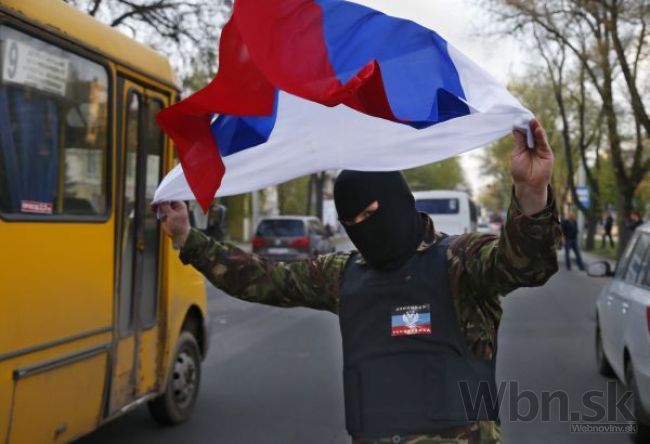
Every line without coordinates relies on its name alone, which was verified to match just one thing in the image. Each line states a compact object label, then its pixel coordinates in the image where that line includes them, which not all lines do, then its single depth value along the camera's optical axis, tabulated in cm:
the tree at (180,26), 1858
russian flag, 235
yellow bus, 392
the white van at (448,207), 2966
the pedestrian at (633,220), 2690
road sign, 4000
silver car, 523
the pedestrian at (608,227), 3775
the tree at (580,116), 3130
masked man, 228
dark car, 2367
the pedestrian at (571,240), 2384
